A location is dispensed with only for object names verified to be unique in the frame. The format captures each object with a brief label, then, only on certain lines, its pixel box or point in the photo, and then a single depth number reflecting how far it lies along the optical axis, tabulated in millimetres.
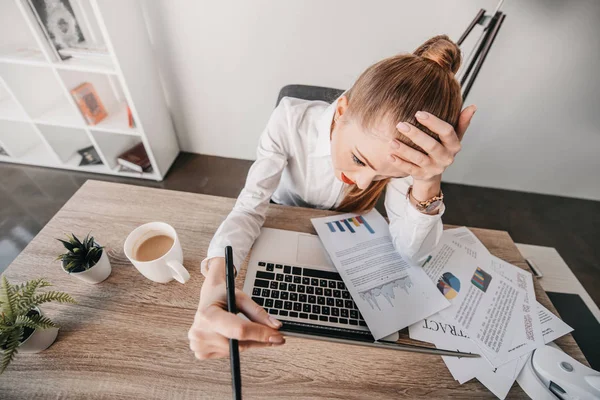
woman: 495
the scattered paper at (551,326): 620
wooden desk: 506
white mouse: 505
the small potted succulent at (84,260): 590
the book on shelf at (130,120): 1752
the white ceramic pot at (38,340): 505
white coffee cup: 590
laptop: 600
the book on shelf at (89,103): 1617
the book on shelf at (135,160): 1942
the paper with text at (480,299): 607
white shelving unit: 1439
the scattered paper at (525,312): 609
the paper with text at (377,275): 619
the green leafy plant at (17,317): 468
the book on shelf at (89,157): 1998
